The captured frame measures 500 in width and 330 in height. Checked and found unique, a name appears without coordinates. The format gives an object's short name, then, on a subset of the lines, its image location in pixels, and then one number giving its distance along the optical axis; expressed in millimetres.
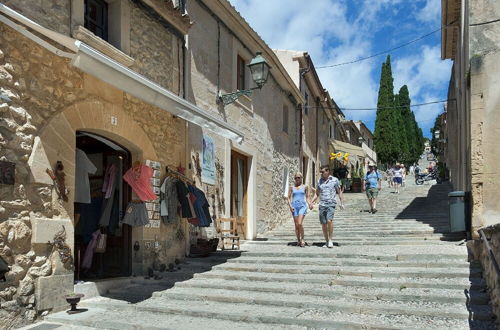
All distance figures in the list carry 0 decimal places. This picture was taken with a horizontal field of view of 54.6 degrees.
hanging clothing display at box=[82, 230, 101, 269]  7254
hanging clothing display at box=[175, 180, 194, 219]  8203
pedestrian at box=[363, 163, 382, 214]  13734
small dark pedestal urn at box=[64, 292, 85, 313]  5609
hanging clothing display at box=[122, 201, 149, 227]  7195
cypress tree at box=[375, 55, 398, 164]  40469
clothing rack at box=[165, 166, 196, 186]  8172
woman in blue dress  9492
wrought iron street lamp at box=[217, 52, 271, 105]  9297
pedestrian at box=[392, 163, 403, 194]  20994
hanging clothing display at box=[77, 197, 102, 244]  7562
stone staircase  5180
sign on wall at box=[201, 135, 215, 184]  9492
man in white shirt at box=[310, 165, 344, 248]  9023
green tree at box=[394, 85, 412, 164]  43344
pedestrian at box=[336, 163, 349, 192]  23691
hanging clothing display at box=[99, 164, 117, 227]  7383
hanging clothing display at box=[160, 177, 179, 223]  7850
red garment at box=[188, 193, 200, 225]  8375
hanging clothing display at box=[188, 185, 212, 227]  8453
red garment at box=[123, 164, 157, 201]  7262
